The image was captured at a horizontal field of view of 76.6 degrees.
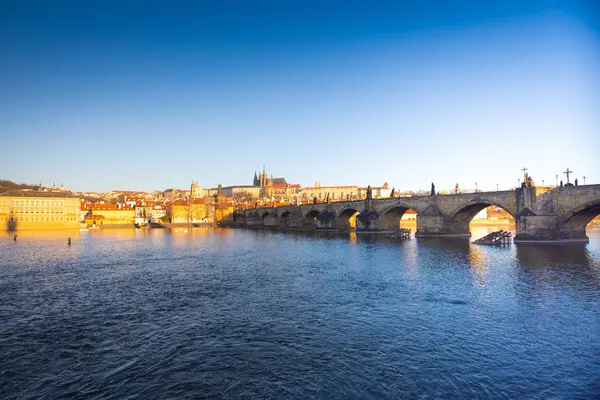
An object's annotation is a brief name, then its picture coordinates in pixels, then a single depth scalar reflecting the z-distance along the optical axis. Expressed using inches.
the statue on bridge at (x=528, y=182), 1811.1
